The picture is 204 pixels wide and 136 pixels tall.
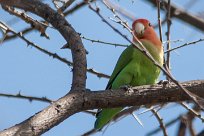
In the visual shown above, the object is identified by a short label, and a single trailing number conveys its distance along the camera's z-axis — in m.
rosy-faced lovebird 7.84
